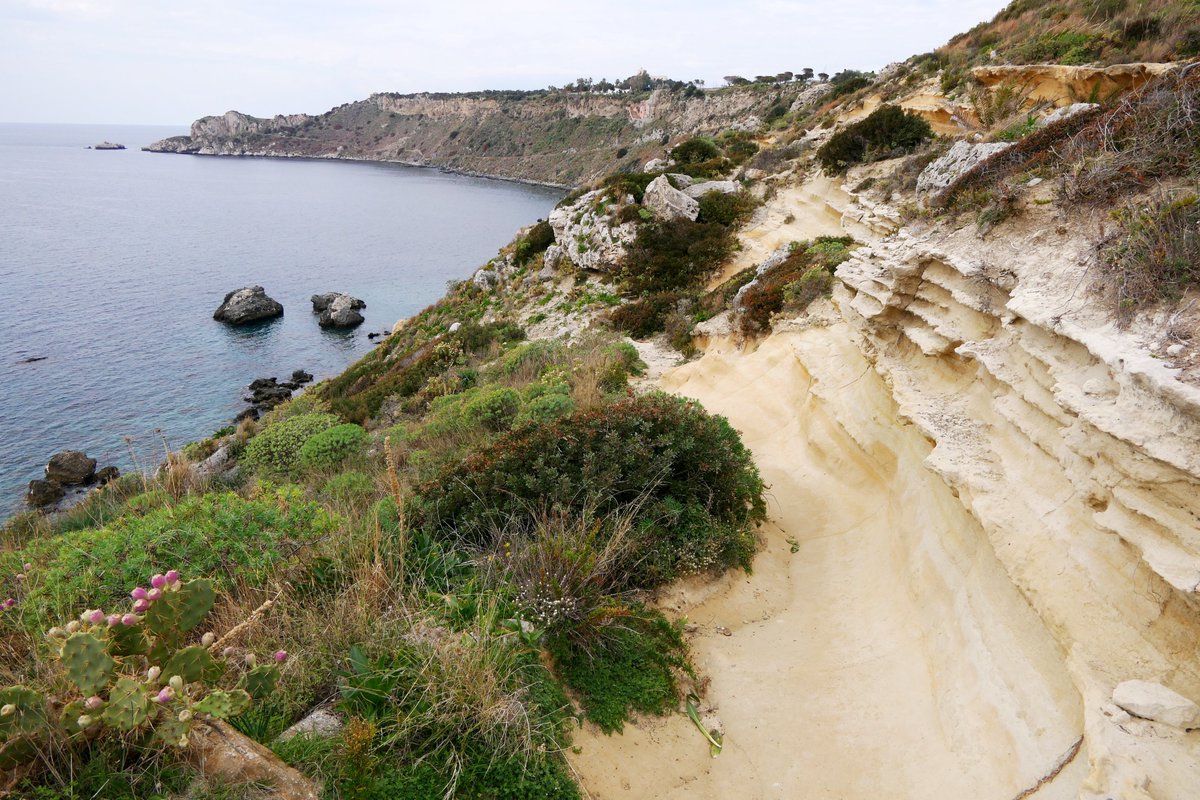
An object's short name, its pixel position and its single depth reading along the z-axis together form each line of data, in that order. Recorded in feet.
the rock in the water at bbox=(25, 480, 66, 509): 55.77
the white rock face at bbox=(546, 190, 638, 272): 71.00
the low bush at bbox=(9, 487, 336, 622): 13.87
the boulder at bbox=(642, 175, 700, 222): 69.15
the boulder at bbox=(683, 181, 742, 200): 72.90
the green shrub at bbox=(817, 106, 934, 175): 63.31
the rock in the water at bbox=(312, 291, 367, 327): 119.85
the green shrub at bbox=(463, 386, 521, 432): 31.60
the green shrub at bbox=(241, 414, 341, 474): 43.24
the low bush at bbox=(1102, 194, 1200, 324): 13.94
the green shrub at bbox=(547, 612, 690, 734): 13.33
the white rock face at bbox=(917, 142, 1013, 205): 38.55
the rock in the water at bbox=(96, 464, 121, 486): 60.29
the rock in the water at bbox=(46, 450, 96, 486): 59.16
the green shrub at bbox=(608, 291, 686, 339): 54.49
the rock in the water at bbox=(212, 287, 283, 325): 116.16
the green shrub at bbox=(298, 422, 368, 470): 39.52
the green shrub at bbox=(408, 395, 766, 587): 17.62
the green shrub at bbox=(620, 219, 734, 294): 62.39
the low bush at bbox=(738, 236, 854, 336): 37.96
